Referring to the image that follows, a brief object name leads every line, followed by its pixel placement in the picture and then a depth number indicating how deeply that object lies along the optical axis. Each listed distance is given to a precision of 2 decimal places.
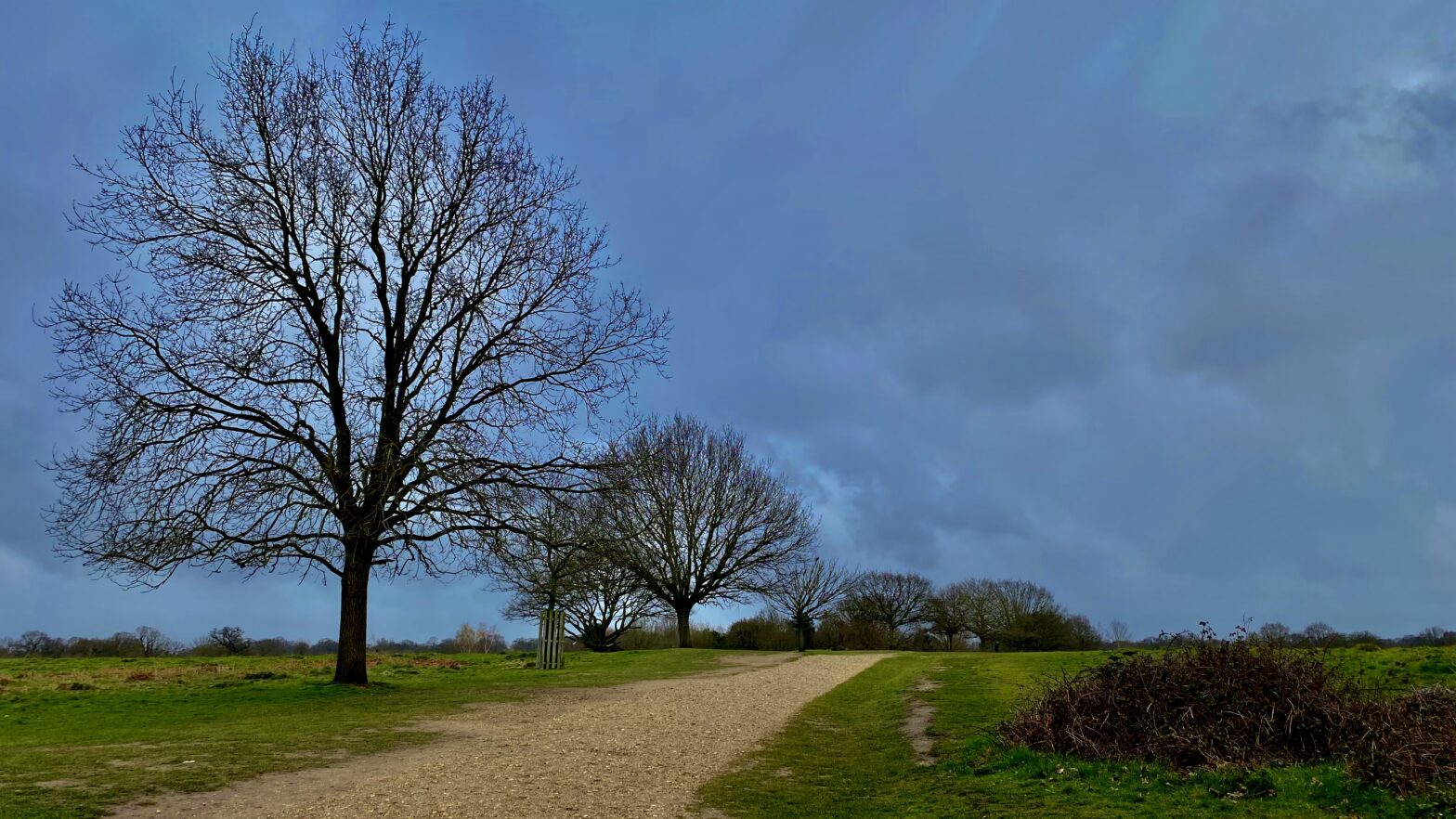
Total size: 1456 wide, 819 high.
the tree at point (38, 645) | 42.78
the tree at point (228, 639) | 43.91
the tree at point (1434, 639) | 28.17
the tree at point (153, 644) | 42.31
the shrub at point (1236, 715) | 8.93
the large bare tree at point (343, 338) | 18.19
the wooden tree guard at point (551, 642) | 30.91
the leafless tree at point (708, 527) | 45.19
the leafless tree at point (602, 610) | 45.75
